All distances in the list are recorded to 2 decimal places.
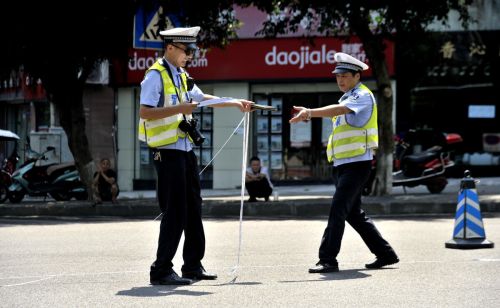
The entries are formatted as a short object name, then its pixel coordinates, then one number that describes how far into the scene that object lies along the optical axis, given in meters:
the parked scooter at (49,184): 22.22
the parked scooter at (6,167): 22.36
